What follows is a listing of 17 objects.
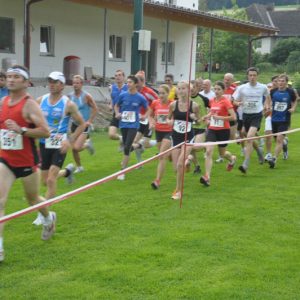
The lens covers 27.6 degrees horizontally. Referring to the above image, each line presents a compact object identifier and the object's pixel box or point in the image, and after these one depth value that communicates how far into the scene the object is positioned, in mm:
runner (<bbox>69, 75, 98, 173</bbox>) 10578
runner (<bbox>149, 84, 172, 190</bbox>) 10773
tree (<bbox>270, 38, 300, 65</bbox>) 60306
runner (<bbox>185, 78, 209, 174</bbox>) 10738
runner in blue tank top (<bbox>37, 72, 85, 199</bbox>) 7664
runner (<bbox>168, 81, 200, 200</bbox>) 9273
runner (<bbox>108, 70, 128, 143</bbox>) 11859
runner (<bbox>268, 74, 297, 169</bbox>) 12438
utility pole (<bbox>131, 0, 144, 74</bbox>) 15367
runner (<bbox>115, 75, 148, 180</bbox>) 10977
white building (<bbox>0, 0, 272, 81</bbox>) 23625
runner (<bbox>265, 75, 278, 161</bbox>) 12790
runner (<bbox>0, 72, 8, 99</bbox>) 11336
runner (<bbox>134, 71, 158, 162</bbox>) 11801
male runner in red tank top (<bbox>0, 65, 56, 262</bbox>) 6000
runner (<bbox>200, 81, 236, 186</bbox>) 10352
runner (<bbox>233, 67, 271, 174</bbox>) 12000
